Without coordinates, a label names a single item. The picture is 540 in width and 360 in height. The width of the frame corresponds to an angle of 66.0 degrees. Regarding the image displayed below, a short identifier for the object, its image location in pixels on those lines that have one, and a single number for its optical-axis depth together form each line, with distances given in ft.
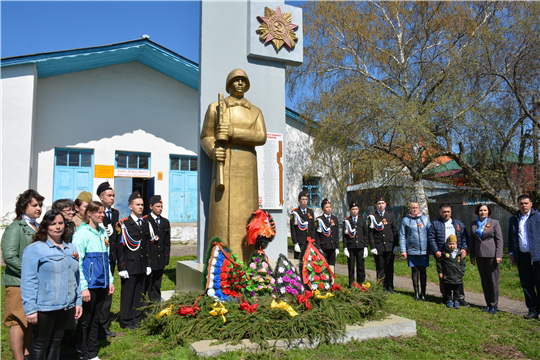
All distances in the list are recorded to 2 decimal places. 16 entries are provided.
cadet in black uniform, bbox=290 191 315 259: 25.30
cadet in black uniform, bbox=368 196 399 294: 25.07
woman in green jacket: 11.73
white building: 39.24
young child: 21.63
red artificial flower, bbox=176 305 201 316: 14.90
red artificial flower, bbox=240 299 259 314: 14.84
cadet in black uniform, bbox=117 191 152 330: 17.07
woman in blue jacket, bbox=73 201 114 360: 13.00
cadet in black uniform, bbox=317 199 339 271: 25.31
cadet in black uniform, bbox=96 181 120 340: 15.83
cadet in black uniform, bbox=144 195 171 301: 18.30
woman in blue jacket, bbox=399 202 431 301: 23.16
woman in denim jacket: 10.29
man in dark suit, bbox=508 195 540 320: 19.27
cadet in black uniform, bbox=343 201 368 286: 25.18
